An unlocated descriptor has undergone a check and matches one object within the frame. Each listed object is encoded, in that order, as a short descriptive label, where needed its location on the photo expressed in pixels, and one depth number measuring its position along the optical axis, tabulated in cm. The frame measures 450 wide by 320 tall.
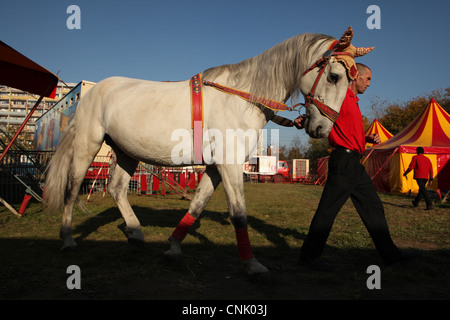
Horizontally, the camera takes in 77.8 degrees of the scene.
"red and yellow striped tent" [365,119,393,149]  1874
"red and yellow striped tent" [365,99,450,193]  1295
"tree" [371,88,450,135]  3466
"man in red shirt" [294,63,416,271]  298
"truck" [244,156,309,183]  3070
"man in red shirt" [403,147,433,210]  889
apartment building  9224
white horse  262
